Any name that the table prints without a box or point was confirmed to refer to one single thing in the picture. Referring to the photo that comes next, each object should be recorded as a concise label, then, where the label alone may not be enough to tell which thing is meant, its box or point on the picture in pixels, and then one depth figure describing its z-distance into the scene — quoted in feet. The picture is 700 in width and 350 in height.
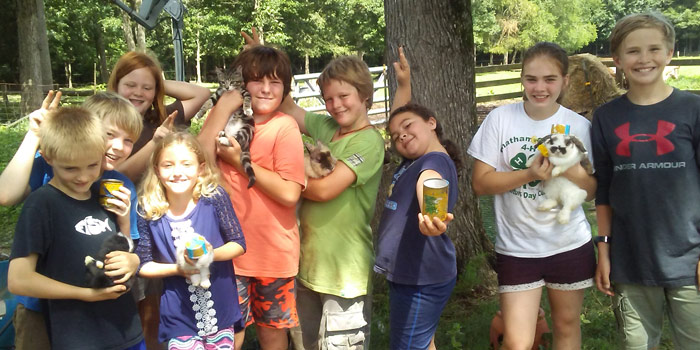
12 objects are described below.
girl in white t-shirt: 9.48
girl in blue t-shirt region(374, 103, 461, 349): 9.02
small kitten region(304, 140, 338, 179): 9.30
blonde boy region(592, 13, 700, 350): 8.83
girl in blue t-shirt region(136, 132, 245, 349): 8.57
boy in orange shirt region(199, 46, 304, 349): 9.25
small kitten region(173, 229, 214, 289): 8.02
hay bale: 36.06
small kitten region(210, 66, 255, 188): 8.72
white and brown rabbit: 8.83
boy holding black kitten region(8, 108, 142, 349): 7.50
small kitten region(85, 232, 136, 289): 7.69
